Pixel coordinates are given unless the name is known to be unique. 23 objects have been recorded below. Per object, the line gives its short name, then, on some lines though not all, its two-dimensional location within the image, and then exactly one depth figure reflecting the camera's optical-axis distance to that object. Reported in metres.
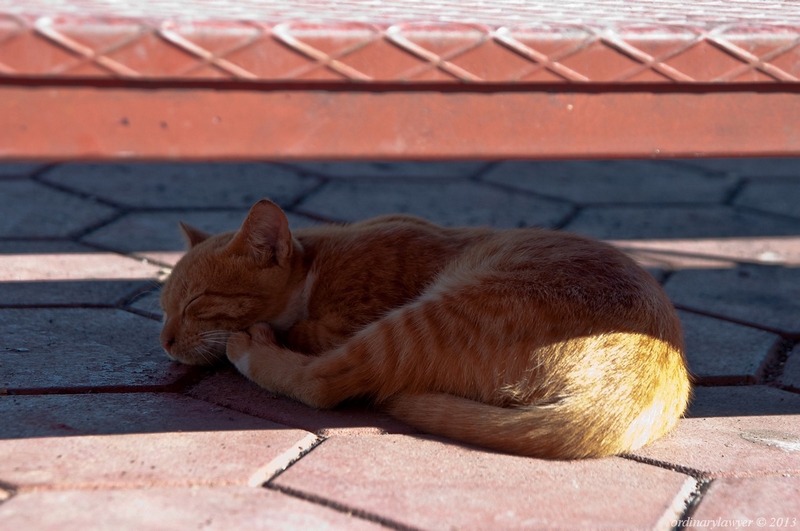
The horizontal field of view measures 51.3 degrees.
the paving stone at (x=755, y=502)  1.74
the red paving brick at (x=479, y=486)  1.71
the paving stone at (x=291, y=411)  2.10
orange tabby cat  1.98
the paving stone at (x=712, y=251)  3.54
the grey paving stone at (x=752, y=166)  5.08
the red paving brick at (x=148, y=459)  1.75
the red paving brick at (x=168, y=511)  1.59
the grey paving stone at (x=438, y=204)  3.95
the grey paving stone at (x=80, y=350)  2.25
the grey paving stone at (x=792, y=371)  2.50
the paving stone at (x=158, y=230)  3.37
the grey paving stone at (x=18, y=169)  4.28
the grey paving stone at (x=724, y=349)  2.54
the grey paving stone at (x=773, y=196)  4.38
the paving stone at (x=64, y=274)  2.84
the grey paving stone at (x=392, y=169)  4.70
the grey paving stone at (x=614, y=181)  4.50
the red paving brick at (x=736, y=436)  1.99
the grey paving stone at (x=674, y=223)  3.90
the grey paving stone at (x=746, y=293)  3.00
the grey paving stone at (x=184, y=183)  4.09
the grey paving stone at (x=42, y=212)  3.50
